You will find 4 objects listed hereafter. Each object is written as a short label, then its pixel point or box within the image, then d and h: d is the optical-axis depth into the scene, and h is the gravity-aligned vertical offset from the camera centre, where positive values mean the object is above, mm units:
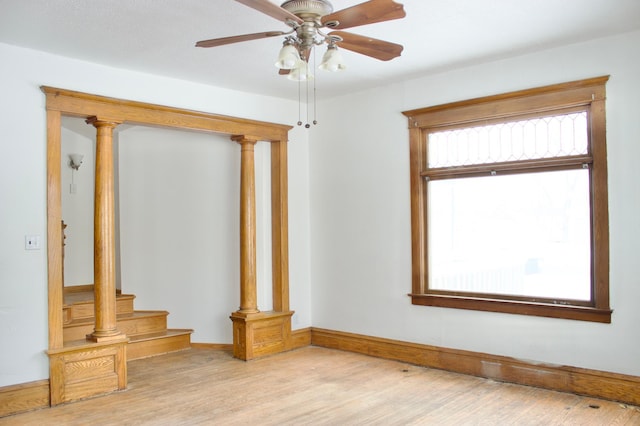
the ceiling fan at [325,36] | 2496 +975
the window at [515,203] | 4059 +128
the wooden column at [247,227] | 5457 -52
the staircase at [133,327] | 5340 -1090
